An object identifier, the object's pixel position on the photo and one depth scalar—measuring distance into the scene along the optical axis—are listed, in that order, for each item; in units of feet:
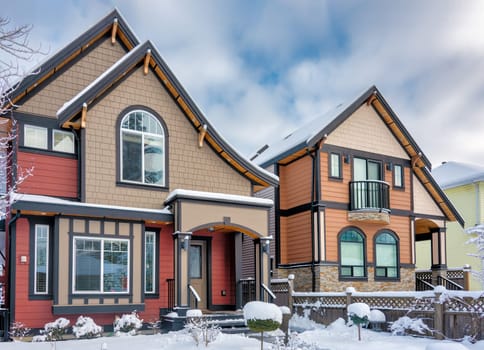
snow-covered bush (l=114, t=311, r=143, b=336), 43.55
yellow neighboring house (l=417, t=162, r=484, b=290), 85.58
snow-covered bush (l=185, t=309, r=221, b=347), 35.73
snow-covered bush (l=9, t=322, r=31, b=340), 40.55
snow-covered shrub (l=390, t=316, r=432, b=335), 42.32
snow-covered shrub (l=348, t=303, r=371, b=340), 41.63
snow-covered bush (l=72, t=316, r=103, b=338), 41.57
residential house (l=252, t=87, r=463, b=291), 63.87
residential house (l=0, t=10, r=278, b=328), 42.96
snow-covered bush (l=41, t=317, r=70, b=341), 40.78
